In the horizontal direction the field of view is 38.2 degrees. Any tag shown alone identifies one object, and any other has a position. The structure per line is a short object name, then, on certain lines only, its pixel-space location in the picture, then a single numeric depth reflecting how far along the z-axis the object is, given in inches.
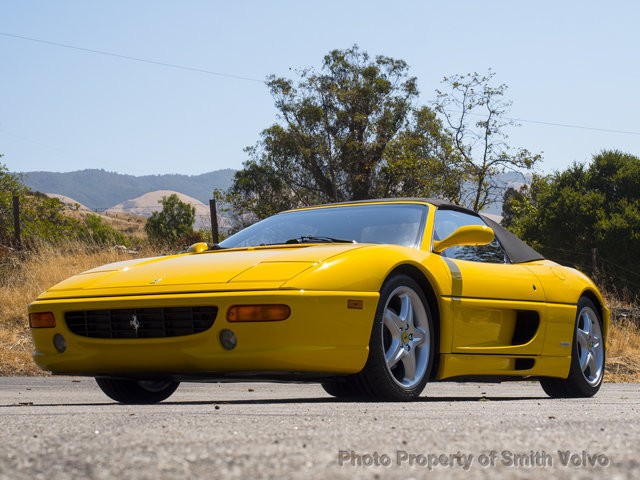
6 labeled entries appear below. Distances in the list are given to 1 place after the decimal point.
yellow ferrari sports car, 192.5
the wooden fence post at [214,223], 690.2
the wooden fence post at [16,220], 682.2
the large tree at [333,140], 2107.5
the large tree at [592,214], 1286.9
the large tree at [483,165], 1413.6
